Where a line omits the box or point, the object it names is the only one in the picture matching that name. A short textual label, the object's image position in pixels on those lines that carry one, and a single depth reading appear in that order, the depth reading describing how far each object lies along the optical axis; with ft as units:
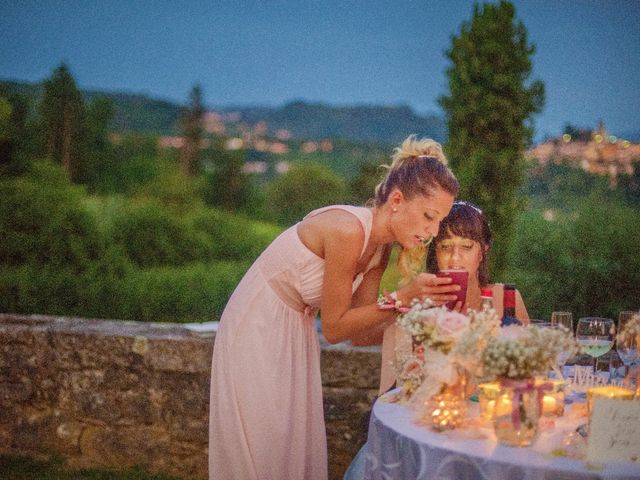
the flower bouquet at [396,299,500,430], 7.61
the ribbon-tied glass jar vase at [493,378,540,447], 7.56
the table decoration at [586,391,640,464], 7.24
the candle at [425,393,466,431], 8.06
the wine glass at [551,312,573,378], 9.92
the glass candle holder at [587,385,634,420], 8.06
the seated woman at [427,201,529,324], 12.23
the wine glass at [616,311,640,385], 9.11
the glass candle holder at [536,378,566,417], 8.52
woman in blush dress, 9.40
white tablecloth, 7.00
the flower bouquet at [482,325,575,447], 7.33
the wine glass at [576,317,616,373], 9.46
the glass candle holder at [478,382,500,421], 8.13
